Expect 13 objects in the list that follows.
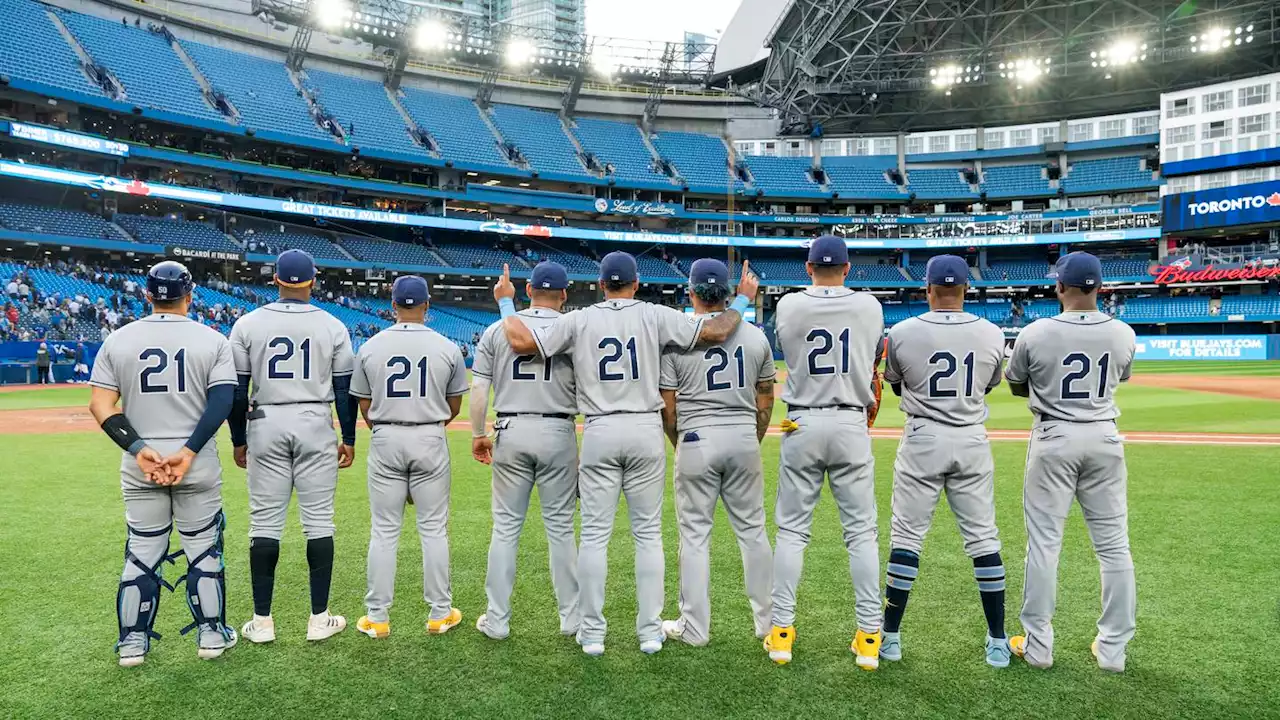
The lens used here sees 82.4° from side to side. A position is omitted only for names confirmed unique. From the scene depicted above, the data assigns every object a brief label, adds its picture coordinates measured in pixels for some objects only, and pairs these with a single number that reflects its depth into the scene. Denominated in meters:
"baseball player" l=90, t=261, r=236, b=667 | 4.21
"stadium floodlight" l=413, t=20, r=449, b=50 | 47.00
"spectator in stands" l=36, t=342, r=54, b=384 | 24.56
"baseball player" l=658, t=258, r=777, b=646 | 4.46
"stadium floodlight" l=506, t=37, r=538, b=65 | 49.16
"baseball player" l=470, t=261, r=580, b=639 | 4.55
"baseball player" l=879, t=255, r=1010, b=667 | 4.24
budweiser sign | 43.43
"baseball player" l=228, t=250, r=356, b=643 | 4.51
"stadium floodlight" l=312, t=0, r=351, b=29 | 43.66
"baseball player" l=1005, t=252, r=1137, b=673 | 4.14
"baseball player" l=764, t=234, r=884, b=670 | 4.25
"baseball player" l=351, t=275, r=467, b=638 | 4.61
